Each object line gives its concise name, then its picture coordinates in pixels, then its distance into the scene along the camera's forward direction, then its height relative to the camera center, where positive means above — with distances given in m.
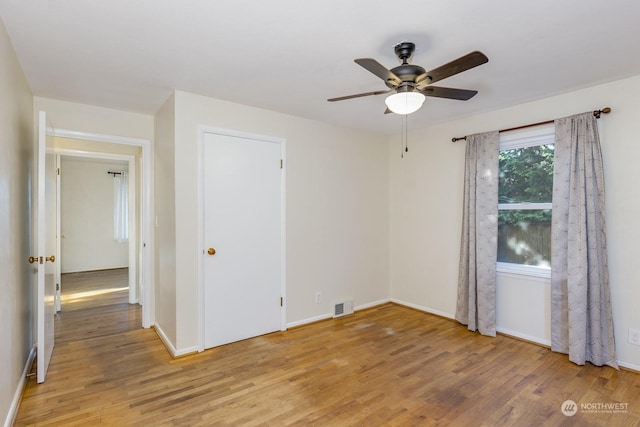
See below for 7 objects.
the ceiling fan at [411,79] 1.79 +0.81
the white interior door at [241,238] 3.08 -0.26
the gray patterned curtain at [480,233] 3.36 -0.22
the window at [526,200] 3.15 +0.13
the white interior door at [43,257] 2.32 -0.35
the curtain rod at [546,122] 2.68 +0.85
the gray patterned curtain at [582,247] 2.68 -0.30
